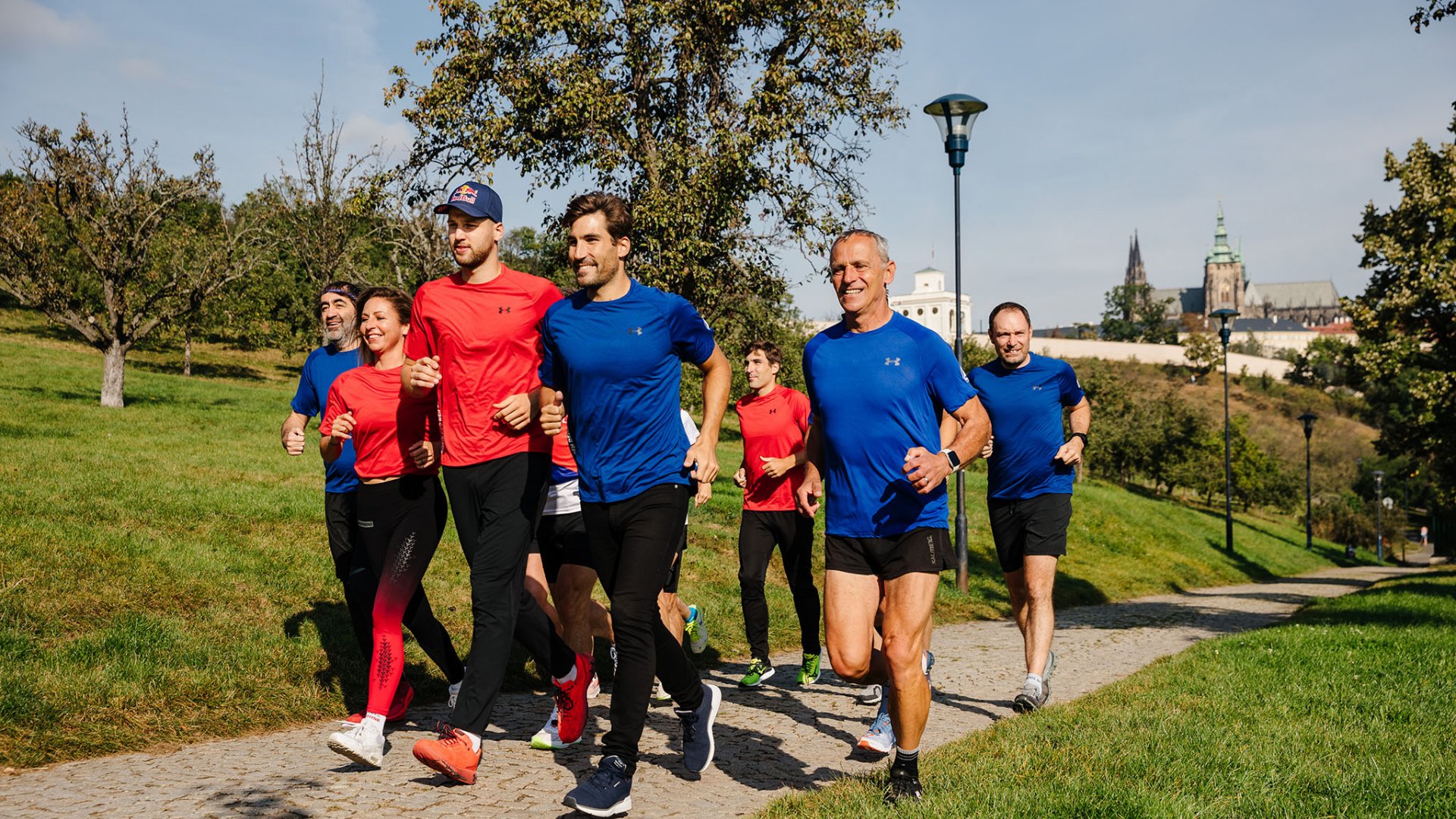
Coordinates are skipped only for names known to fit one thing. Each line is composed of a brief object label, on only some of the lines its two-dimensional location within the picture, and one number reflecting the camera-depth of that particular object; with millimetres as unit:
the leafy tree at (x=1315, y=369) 117938
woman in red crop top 5074
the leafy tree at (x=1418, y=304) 25547
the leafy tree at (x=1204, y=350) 90500
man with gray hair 4328
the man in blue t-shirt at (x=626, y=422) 4418
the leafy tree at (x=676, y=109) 15094
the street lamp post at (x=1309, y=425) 39938
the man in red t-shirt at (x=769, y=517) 7523
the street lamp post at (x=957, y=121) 13383
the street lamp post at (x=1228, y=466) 29688
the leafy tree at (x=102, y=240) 23438
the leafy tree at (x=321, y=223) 24250
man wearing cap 4676
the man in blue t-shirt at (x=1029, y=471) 6777
